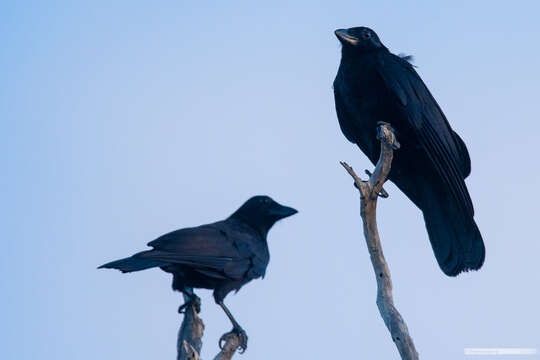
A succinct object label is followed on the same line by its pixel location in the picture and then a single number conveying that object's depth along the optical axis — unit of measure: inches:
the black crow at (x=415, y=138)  518.6
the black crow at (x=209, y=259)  454.3
